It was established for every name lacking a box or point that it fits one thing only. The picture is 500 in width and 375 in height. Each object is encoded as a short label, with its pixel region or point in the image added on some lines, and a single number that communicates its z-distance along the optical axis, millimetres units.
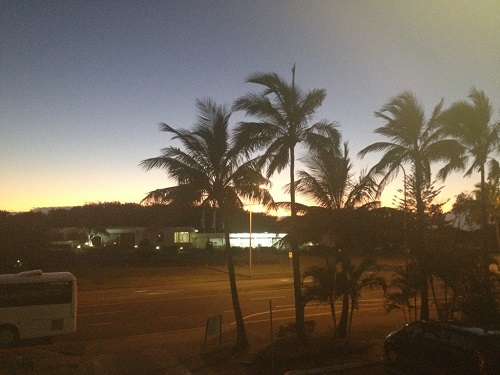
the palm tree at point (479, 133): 21250
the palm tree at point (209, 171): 17031
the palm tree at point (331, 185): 16922
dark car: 9610
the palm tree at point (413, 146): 18828
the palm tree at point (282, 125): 16219
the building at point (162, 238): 75625
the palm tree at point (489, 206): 39600
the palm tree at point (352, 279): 15719
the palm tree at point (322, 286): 15812
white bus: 17688
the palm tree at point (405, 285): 16703
